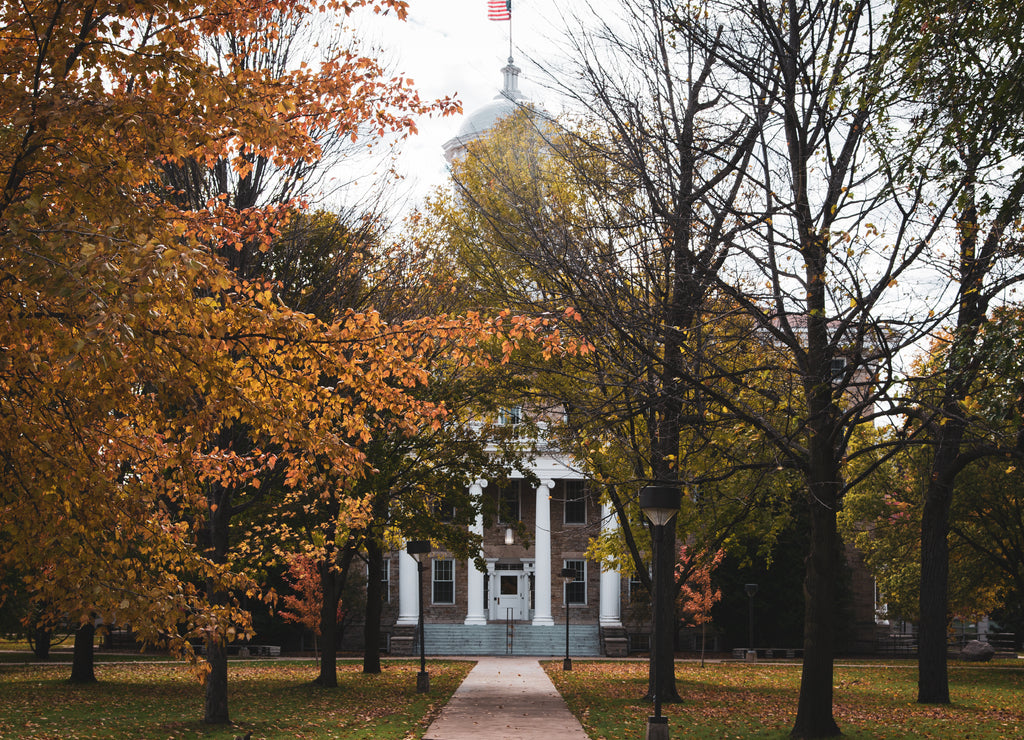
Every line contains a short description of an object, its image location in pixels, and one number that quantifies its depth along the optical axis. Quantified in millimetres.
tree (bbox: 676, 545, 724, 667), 34781
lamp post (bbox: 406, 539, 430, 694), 20734
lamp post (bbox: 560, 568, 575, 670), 29672
